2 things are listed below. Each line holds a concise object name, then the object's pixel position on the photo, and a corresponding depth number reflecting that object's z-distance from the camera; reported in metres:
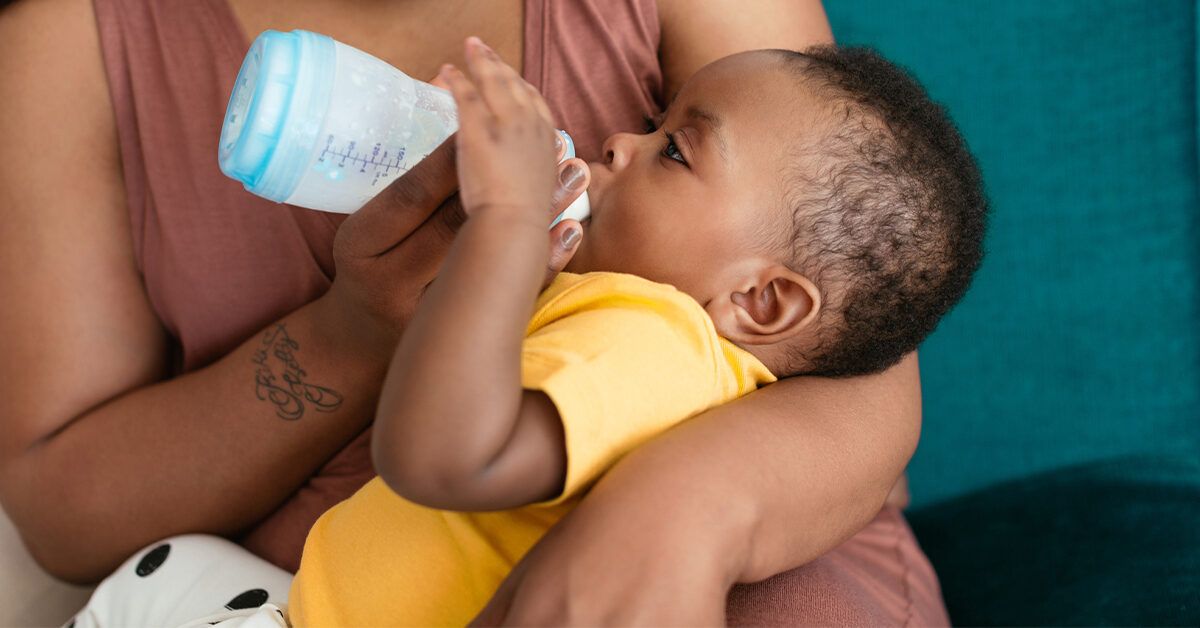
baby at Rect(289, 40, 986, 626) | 0.77
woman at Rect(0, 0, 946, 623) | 1.20
